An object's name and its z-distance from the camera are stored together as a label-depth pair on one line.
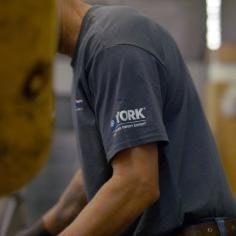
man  2.66
